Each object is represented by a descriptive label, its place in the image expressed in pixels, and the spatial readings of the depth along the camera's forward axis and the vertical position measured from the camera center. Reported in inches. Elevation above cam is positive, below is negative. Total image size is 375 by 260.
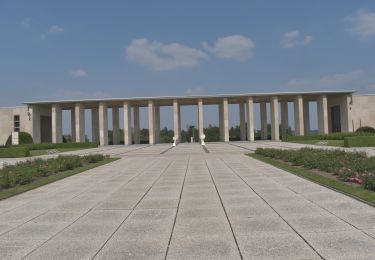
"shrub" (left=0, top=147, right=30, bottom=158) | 1164.5 -32.1
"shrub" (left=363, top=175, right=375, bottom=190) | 332.2 -46.2
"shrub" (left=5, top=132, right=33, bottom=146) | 1912.6 +13.8
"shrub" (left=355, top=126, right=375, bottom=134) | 1909.4 +10.9
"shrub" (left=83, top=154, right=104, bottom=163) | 785.3 -40.6
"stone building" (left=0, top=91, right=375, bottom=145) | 2096.5 +133.7
